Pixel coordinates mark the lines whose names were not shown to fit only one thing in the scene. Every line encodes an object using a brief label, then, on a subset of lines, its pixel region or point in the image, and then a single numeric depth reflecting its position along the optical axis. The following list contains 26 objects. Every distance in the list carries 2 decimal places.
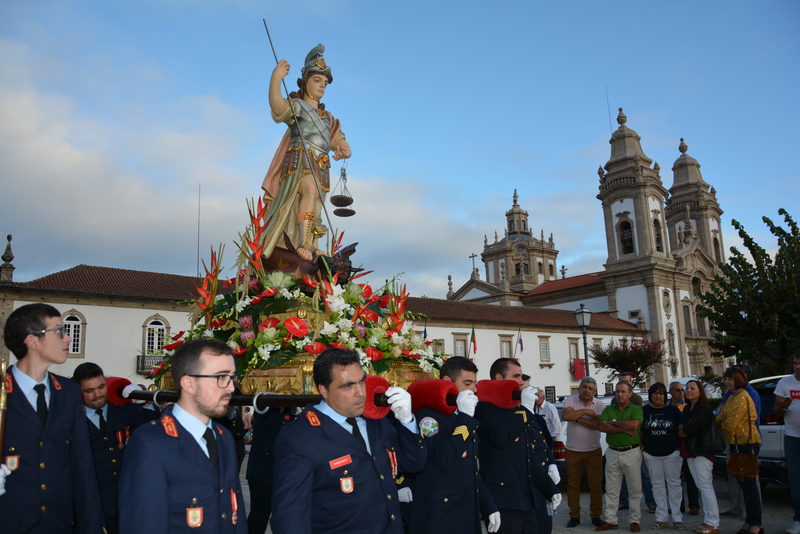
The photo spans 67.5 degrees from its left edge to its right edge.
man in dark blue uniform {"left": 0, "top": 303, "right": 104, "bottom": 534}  3.18
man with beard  2.64
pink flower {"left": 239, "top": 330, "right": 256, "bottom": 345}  5.35
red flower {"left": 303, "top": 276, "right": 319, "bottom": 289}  5.94
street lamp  17.08
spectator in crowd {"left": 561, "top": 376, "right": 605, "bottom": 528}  8.53
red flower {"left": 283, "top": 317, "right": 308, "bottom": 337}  5.08
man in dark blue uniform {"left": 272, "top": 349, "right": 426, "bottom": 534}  3.07
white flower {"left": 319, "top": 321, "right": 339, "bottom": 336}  5.14
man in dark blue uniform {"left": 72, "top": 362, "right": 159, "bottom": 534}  4.64
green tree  16.70
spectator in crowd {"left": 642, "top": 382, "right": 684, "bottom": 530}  8.29
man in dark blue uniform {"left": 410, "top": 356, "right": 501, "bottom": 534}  4.36
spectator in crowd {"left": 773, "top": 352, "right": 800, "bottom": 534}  7.22
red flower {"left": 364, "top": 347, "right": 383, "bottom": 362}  5.26
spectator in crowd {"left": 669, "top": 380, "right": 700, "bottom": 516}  9.27
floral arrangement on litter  5.16
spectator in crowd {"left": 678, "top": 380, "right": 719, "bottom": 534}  7.77
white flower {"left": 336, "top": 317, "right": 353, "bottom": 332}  5.18
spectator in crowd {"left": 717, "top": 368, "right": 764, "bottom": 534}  7.40
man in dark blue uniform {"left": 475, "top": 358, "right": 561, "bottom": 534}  5.16
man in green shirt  8.34
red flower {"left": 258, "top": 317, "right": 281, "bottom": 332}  5.31
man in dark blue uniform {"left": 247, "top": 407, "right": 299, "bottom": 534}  5.84
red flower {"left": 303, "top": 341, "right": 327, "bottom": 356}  5.04
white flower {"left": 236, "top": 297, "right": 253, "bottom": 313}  5.55
